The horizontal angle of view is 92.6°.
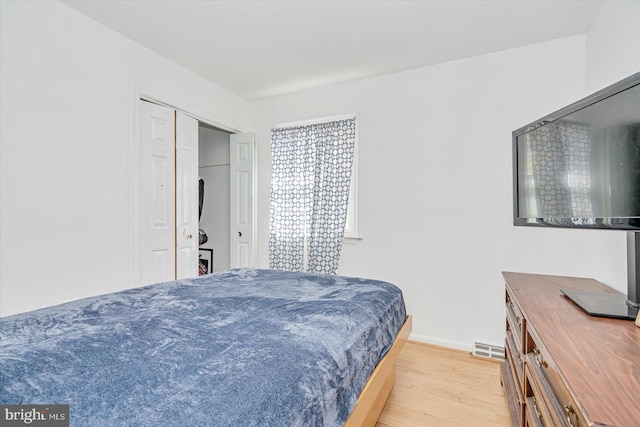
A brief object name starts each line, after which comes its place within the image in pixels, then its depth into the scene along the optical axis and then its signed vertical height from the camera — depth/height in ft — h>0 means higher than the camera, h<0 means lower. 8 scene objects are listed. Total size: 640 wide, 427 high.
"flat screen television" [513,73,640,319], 3.33 +0.58
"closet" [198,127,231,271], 13.92 +1.03
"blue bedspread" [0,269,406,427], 2.38 -1.45
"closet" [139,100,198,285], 8.99 +0.65
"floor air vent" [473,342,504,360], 8.52 -3.83
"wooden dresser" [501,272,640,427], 2.11 -1.26
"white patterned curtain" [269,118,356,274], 10.72 +0.77
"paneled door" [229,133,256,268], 12.30 +0.57
